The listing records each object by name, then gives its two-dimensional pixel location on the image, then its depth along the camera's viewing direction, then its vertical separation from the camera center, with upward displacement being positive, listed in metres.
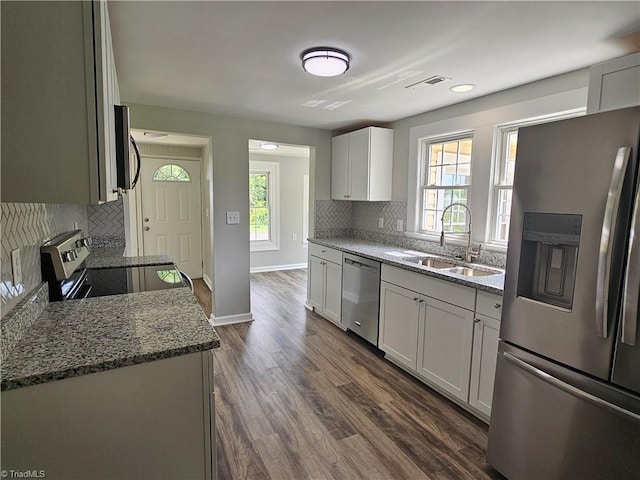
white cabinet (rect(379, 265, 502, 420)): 2.12 -0.88
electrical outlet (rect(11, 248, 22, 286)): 1.22 -0.25
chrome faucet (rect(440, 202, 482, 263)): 2.81 -0.37
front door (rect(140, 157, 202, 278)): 5.32 -0.18
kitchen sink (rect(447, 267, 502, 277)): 2.64 -0.51
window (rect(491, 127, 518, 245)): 2.70 +0.18
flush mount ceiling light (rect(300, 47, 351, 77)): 1.94 +0.80
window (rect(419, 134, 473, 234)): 3.13 +0.22
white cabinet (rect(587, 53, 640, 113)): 1.53 +0.56
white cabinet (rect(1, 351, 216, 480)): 0.97 -0.69
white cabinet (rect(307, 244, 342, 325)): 3.71 -0.88
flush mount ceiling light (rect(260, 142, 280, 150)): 5.04 +0.82
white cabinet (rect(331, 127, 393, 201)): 3.68 +0.43
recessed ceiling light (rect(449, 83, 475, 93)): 2.52 +0.86
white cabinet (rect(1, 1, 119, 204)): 0.95 +0.26
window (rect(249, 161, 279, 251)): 6.27 -0.07
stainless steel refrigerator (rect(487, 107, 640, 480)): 1.30 -0.42
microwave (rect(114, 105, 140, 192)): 1.44 +0.21
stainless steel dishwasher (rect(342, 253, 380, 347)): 3.12 -0.86
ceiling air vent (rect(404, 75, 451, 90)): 2.38 +0.86
